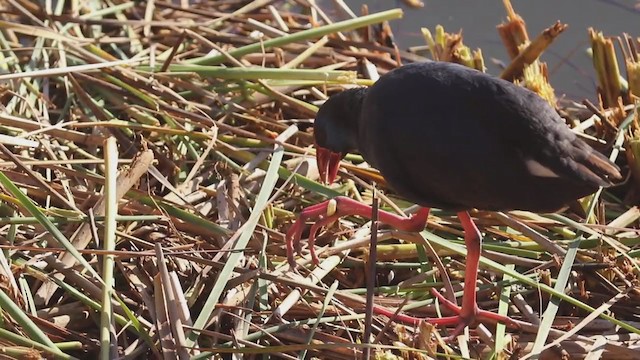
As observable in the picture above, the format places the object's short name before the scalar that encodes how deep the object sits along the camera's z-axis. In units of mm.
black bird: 4781
